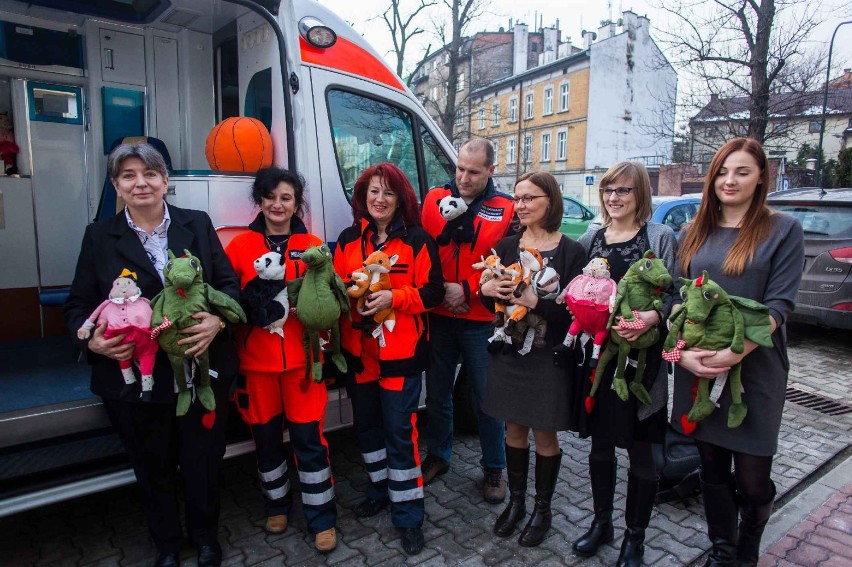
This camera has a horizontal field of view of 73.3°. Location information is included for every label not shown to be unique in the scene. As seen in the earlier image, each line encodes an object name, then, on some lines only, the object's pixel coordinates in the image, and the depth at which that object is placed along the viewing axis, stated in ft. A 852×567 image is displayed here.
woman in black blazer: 7.91
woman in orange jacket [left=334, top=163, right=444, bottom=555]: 9.31
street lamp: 40.06
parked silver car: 20.22
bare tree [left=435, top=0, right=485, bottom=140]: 60.44
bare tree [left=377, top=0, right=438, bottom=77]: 61.72
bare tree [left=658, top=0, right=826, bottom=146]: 37.11
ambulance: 10.79
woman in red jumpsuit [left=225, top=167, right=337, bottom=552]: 8.89
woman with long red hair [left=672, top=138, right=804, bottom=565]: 7.50
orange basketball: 10.80
